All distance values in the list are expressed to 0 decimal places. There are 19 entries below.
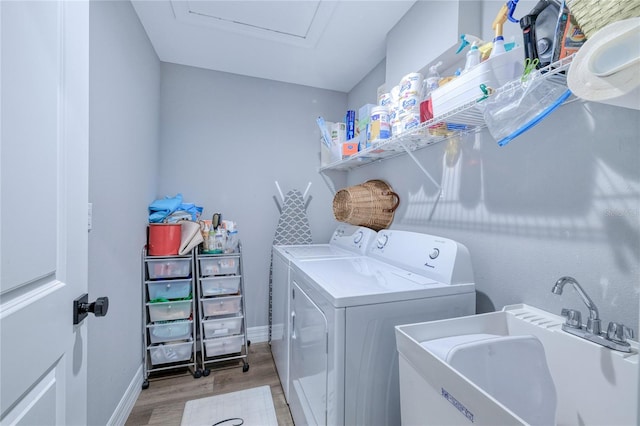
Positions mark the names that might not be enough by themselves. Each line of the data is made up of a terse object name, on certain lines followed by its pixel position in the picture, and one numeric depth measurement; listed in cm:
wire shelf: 79
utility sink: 69
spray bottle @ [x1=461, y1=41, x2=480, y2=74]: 107
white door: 52
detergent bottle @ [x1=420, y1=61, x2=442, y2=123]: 127
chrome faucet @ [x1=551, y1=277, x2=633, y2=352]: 76
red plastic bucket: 207
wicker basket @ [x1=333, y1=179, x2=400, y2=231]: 204
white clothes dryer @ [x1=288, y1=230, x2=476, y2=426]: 106
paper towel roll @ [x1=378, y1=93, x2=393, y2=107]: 161
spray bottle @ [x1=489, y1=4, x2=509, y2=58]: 99
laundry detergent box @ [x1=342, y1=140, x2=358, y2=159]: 214
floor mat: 167
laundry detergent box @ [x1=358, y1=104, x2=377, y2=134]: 196
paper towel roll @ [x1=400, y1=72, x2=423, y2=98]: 140
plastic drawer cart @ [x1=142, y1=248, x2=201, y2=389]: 203
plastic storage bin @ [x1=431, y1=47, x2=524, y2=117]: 96
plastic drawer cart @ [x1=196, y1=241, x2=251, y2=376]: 217
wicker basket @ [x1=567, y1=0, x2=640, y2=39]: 55
